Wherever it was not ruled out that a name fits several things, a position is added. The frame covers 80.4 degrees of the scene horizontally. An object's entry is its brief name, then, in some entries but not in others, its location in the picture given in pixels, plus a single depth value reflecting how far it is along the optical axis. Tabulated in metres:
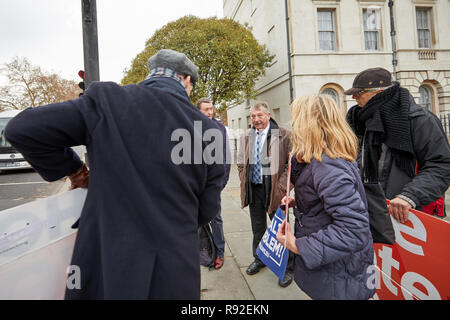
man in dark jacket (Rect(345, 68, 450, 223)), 1.88
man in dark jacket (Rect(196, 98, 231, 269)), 3.36
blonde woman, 1.39
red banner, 1.59
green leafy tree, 14.12
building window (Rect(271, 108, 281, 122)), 16.85
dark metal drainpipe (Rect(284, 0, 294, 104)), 13.96
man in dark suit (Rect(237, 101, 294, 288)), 3.13
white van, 14.08
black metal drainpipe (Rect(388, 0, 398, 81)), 13.16
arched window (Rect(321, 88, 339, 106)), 14.76
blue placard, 1.65
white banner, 1.17
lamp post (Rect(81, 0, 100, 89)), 3.54
